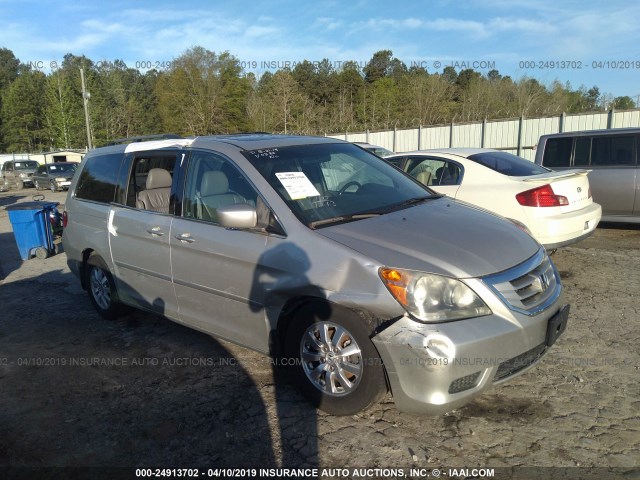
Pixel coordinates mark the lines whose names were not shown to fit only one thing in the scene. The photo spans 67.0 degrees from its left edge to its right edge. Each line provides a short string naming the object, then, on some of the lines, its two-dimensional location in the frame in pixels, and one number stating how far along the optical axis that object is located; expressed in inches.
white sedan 228.5
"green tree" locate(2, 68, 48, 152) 2760.8
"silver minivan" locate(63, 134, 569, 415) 108.5
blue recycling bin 338.6
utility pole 1480.1
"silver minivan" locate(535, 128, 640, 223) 311.9
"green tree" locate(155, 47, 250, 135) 1811.0
